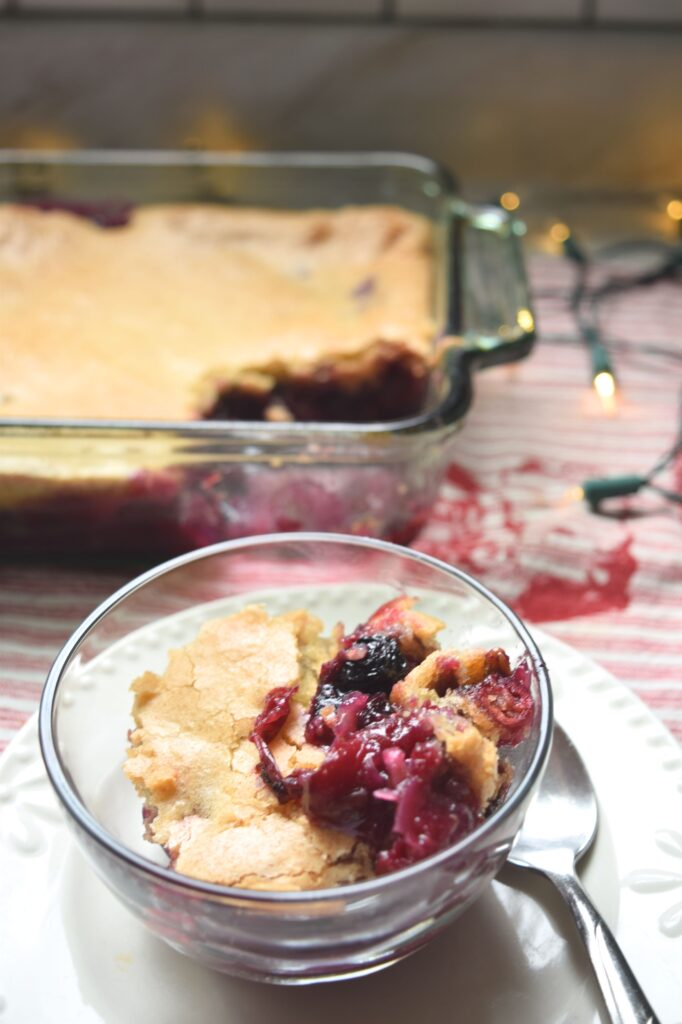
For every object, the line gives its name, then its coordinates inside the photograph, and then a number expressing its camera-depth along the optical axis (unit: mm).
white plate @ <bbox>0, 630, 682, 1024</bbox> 407
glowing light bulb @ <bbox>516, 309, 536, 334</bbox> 583
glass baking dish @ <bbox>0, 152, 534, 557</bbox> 548
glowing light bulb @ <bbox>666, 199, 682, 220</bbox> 796
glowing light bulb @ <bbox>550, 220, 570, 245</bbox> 775
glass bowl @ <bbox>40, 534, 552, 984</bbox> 389
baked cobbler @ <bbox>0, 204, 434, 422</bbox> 627
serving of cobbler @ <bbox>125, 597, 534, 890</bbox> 406
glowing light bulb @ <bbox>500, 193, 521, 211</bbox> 728
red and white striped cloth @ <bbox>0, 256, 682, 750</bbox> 535
